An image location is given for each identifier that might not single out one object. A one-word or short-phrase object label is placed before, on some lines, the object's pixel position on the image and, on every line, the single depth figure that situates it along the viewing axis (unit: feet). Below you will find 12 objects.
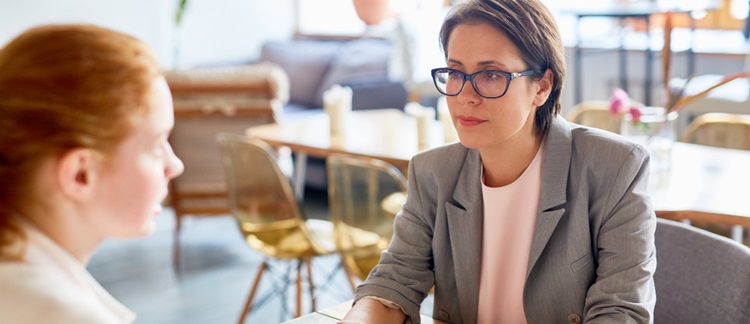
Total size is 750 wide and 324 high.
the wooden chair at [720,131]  10.85
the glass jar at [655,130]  9.34
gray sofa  22.23
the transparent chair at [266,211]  11.18
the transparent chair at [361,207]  9.91
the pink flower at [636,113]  9.35
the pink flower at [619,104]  9.62
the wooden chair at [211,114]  14.65
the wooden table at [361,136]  11.22
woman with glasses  5.39
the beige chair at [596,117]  11.80
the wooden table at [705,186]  8.10
